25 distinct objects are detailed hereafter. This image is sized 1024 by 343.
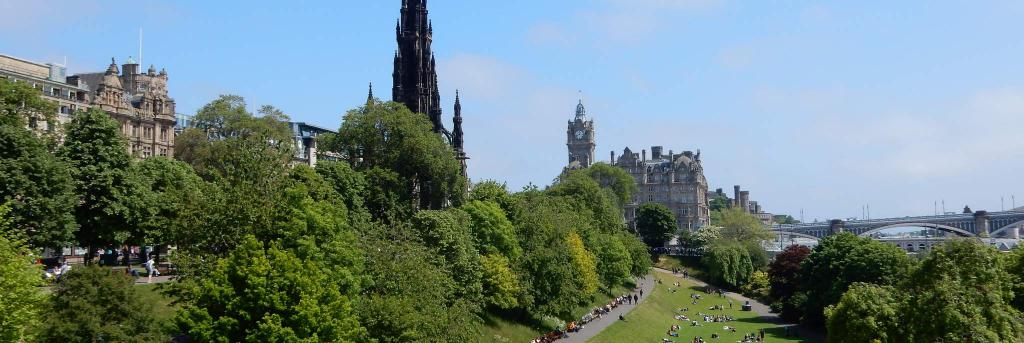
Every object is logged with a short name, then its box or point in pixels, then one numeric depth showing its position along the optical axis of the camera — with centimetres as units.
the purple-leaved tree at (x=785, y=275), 11756
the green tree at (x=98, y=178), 5884
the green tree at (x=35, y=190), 5162
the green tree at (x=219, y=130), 9225
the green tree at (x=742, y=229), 17900
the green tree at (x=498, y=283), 7738
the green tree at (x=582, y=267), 9519
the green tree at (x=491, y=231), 8438
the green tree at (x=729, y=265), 14725
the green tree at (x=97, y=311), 3841
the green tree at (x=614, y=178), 19438
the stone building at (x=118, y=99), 9488
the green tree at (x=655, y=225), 18062
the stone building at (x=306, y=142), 14462
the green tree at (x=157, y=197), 5616
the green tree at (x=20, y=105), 5569
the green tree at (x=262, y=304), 4434
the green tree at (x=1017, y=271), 6069
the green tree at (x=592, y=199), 13688
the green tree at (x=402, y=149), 9262
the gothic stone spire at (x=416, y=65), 11856
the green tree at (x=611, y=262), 11092
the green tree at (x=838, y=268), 9438
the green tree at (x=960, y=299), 4891
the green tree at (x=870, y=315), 5291
